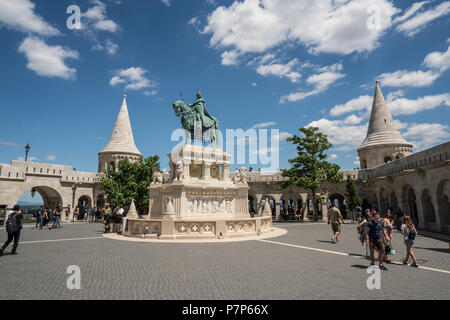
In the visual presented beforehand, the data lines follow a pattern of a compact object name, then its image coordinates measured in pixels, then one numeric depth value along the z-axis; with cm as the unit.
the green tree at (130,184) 2436
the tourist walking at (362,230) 881
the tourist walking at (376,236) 658
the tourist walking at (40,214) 1905
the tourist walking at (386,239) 704
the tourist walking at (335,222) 1098
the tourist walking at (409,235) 686
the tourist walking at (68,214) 2987
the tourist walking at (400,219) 1578
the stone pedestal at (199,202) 1204
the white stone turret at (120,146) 3616
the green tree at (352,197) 2584
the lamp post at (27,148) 3123
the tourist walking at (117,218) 1471
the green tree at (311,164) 2548
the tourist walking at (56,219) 1980
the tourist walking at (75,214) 3024
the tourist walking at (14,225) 814
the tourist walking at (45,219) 1874
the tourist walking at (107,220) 1520
